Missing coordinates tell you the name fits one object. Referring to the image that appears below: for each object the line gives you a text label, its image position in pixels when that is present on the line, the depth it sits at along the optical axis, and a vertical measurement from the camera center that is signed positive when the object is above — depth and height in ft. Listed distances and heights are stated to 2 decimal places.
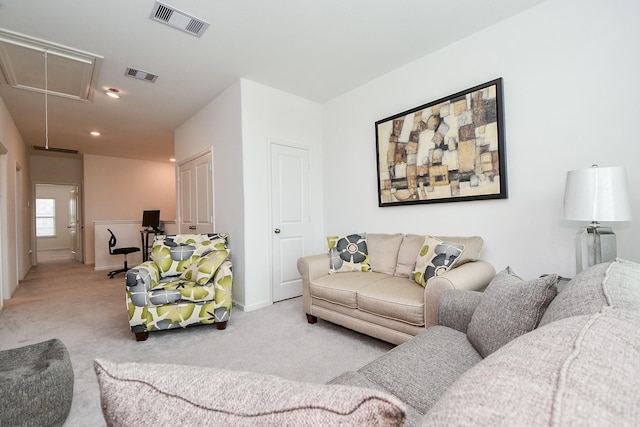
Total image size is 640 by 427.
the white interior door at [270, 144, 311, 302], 12.07 -0.07
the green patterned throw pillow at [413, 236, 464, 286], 7.49 -1.30
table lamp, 5.48 +0.01
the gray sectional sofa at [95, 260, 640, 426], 0.97 -0.71
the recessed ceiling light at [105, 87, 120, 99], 11.68 +5.23
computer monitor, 20.24 -0.06
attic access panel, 8.59 +5.22
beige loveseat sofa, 6.64 -2.06
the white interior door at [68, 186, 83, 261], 24.08 -0.48
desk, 20.89 -1.96
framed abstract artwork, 8.13 +1.92
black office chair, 18.20 -2.09
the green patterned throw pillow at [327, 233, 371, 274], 9.88 -1.43
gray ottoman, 4.06 -2.47
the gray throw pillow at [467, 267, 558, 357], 3.60 -1.37
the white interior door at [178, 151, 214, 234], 13.42 +1.11
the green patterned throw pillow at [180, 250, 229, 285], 9.35 -1.69
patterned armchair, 8.38 -2.17
